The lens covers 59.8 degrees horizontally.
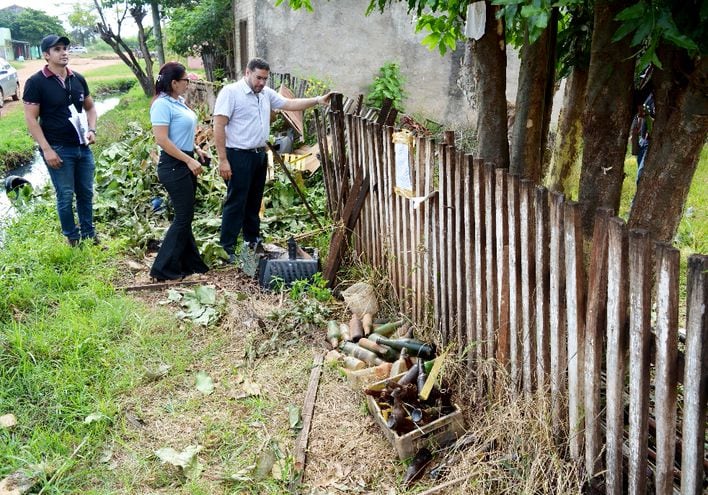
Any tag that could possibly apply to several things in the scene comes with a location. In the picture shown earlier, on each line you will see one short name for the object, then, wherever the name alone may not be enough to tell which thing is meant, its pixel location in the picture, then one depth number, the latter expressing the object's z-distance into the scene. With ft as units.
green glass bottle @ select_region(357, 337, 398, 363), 13.47
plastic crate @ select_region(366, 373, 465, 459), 10.55
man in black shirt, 18.20
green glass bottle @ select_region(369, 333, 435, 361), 13.08
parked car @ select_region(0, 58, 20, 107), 68.39
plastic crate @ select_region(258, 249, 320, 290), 17.42
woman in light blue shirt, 16.81
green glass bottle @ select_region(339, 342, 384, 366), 13.41
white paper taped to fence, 13.79
